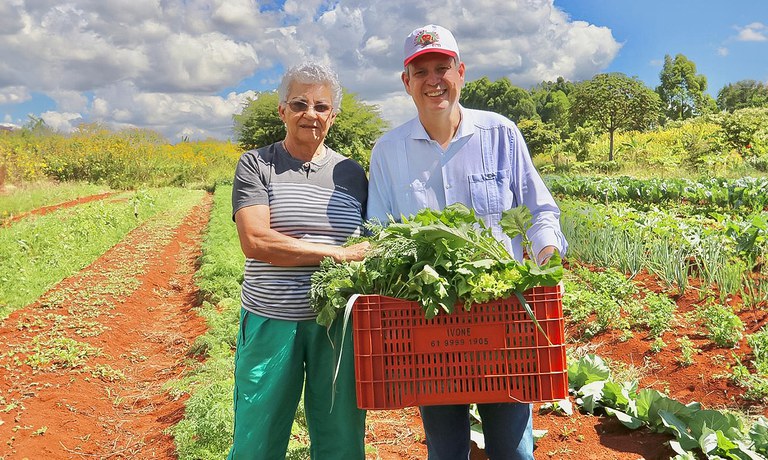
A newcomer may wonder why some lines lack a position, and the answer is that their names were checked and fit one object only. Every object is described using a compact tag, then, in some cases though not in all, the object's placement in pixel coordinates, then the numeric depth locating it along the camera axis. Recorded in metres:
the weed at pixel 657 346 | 4.55
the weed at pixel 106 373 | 5.38
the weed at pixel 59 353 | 5.38
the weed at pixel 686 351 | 4.34
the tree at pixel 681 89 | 49.53
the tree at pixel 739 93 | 52.00
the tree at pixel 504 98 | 64.12
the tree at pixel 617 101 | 28.04
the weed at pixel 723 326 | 4.48
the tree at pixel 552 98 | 64.19
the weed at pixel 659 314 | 4.84
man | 2.19
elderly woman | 2.41
